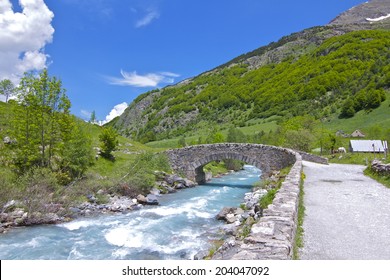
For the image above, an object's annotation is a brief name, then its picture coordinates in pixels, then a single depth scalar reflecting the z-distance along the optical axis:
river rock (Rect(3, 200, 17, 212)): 18.58
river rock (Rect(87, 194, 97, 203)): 23.50
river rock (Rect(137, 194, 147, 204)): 24.58
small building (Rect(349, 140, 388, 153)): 39.56
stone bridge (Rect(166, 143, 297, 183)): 33.81
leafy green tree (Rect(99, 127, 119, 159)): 34.03
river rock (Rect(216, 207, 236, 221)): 18.48
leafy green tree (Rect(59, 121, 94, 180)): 26.36
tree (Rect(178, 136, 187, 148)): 72.46
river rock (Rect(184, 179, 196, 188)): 34.53
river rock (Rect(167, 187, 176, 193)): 30.77
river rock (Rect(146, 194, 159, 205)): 24.36
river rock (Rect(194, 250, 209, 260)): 11.64
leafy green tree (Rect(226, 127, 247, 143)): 72.81
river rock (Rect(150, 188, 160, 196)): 28.37
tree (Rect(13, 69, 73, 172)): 24.98
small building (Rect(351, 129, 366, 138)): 65.88
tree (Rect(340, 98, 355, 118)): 84.19
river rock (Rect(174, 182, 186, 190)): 32.81
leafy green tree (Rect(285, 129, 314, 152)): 48.28
